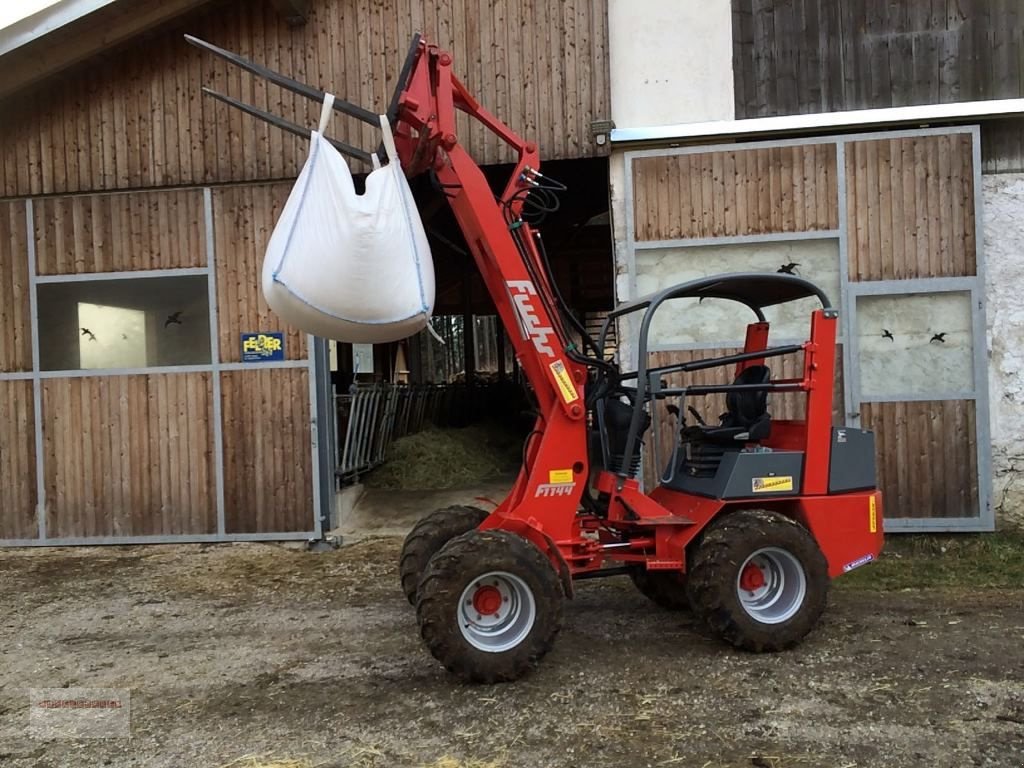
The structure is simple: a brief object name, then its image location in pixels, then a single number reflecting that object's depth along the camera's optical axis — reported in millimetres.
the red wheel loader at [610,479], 4316
